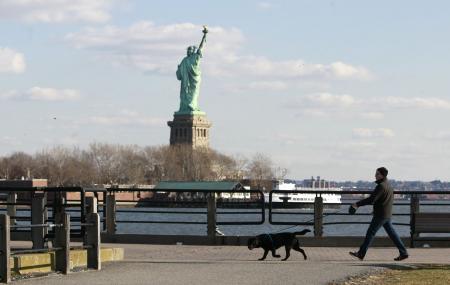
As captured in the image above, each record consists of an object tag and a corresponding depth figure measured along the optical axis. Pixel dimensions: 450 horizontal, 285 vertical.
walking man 23.36
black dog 23.56
